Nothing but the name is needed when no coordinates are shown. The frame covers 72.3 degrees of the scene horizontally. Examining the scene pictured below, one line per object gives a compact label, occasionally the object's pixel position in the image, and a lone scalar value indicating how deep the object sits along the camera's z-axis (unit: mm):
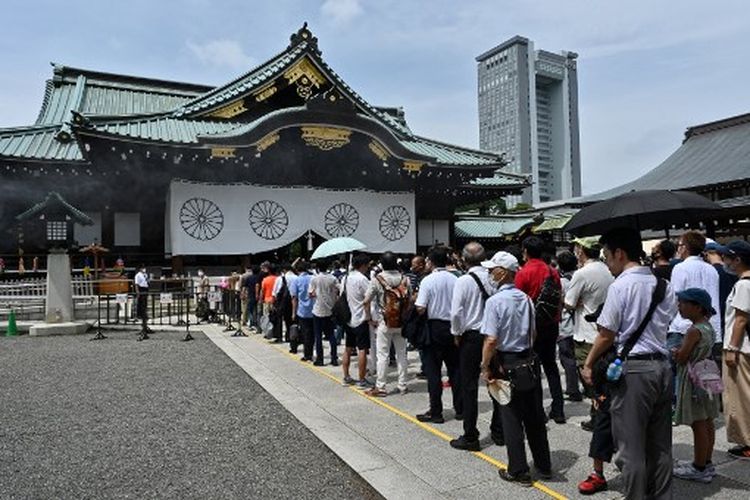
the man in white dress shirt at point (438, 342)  4992
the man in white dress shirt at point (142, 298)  10883
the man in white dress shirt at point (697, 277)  4504
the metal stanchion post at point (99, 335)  10740
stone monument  11641
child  3566
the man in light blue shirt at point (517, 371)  3600
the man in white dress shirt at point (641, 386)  2936
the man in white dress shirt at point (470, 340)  4262
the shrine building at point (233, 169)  14766
